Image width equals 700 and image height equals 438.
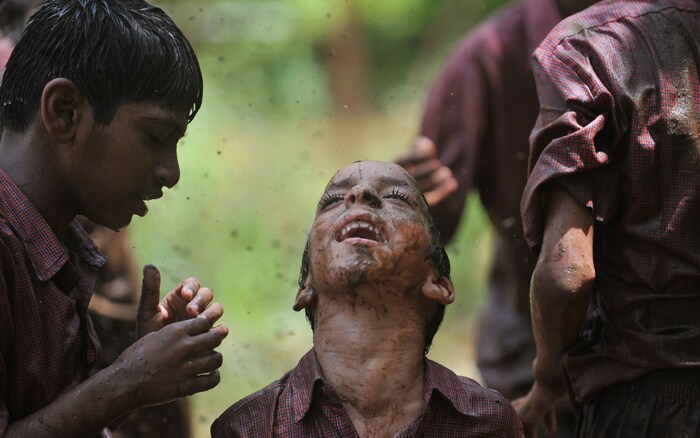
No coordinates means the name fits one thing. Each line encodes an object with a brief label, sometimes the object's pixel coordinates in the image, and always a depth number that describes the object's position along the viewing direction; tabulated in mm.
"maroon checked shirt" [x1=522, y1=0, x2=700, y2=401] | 5852
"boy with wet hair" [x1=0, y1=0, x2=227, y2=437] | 5051
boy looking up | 5500
